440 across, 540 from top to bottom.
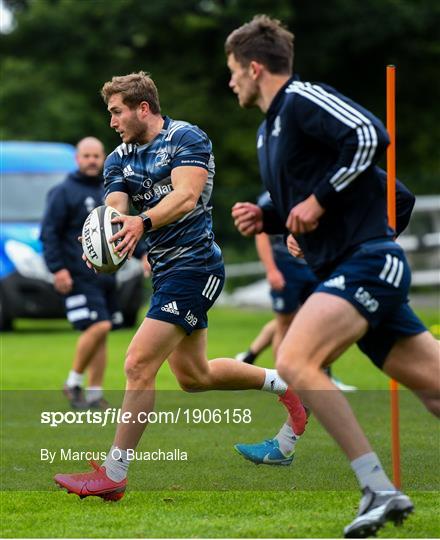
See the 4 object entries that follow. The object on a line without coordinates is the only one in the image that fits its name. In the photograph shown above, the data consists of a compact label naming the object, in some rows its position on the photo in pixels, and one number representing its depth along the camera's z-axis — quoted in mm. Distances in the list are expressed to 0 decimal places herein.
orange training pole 13406
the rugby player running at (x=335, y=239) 11383
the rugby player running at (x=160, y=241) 13922
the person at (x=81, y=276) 22578
